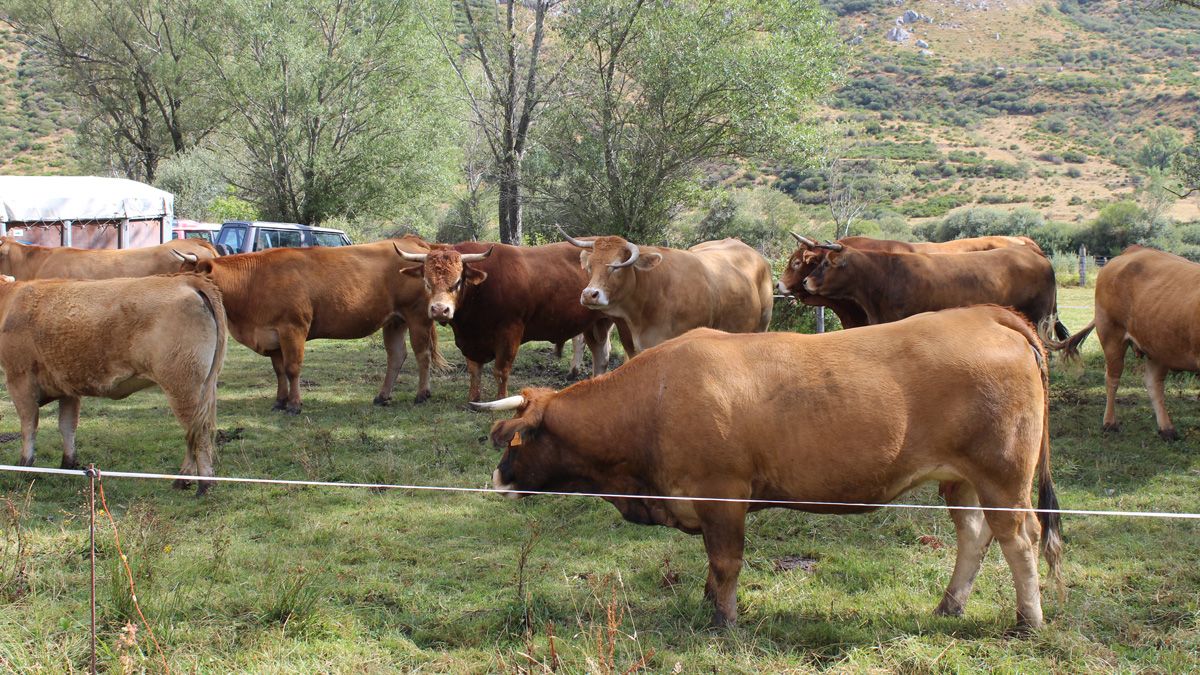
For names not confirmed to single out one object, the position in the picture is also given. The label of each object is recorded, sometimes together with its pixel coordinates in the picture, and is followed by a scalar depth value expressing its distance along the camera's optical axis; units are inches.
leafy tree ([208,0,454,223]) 1047.6
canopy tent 762.2
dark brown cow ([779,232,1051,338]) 406.9
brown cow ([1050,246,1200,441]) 339.9
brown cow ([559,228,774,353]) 370.3
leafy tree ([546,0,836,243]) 741.9
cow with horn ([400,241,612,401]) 404.2
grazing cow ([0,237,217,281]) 561.9
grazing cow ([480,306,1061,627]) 172.9
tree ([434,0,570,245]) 797.2
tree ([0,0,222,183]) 1273.4
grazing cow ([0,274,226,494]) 275.7
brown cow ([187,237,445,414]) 411.5
